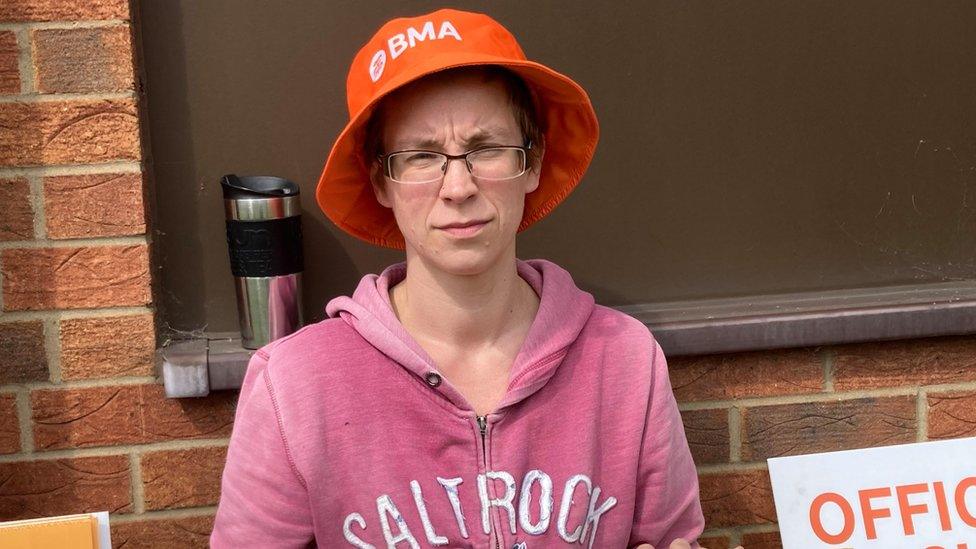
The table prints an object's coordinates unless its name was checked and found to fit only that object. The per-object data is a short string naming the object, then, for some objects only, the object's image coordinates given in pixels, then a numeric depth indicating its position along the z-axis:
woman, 1.71
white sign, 2.21
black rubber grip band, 2.17
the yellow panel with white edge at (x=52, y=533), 1.80
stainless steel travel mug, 2.16
